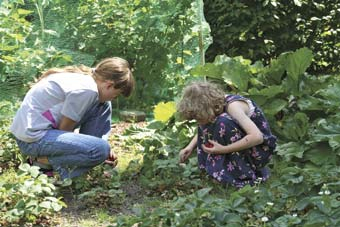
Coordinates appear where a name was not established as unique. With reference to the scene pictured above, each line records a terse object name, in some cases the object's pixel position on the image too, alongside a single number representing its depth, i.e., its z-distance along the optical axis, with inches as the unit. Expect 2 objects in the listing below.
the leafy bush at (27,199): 149.0
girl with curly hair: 170.2
